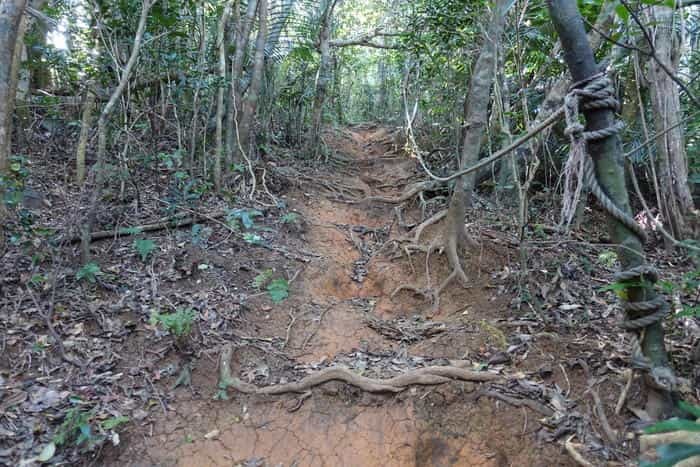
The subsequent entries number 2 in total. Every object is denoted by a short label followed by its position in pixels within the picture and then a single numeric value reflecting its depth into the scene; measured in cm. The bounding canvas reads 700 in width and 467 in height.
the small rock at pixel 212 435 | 335
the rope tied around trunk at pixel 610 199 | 225
